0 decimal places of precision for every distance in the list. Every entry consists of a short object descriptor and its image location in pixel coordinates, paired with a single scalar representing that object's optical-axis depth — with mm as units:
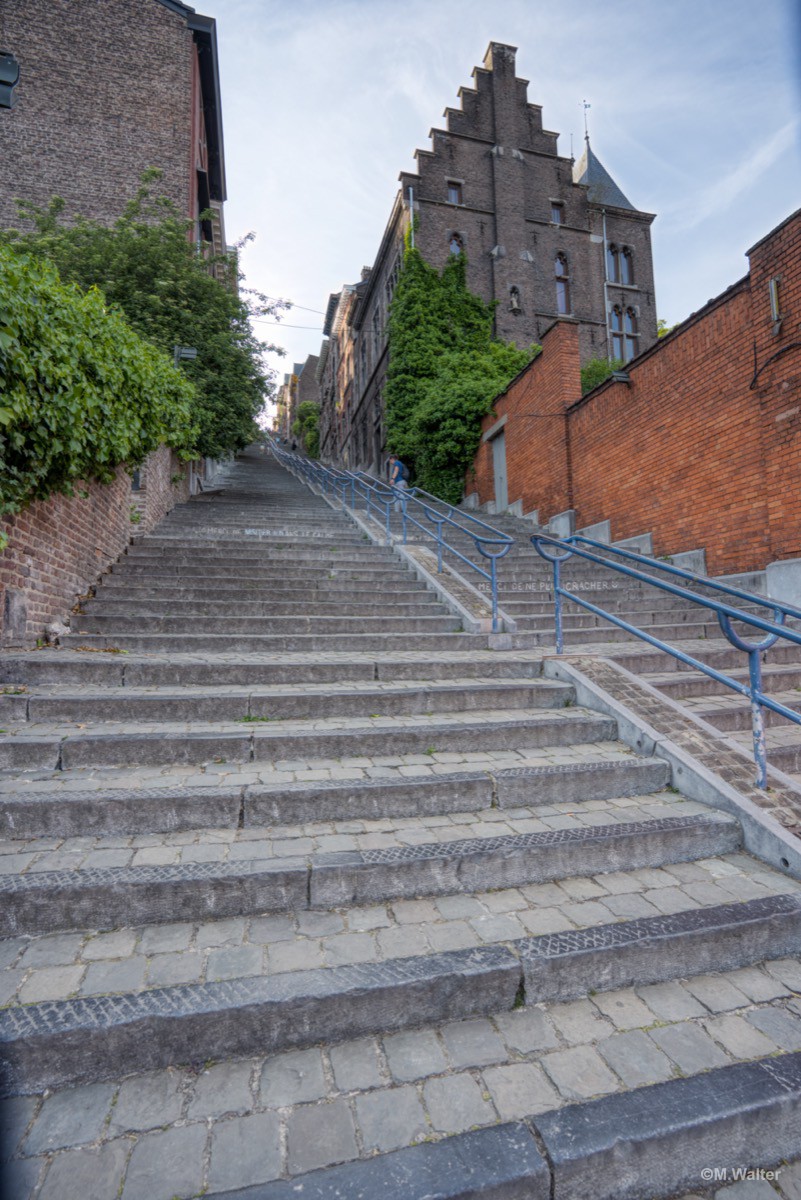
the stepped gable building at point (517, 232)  22219
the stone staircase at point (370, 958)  1696
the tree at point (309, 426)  48219
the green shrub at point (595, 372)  20125
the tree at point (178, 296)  11898
